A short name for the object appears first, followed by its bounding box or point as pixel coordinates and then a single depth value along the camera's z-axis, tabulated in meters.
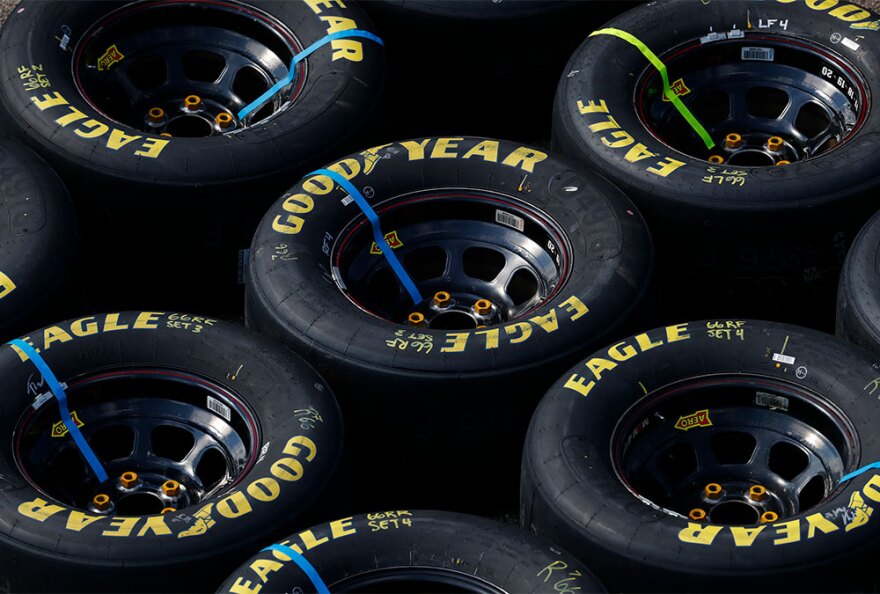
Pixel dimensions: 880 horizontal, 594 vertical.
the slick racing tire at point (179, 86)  20.20
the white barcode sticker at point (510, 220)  19.93
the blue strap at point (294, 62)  21.58
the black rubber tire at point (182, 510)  16.56
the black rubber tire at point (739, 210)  19.59
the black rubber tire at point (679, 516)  16.22
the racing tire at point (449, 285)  18.18
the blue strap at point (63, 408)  18.22
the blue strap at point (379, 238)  19.75
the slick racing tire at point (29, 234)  19.12
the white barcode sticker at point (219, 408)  18.37
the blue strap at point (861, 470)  16.84
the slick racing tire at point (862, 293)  18.40
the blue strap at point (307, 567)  16.03
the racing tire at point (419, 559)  16.03
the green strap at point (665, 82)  21.24
